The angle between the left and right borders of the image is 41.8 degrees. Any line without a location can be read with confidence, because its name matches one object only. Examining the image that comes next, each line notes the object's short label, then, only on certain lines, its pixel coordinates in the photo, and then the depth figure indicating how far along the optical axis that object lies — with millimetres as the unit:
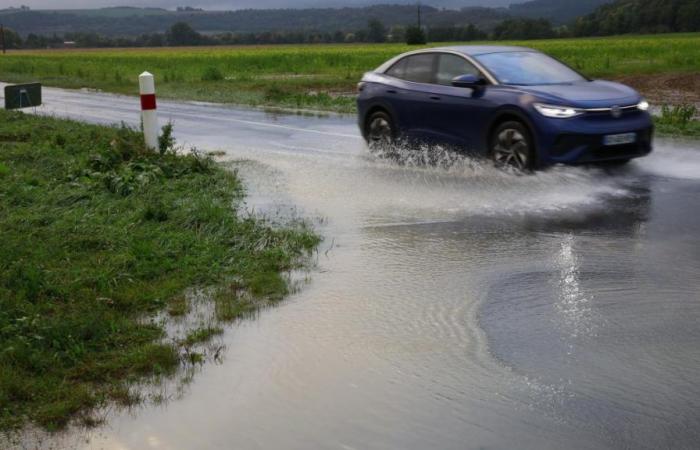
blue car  10547
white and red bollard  11680
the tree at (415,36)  79688
